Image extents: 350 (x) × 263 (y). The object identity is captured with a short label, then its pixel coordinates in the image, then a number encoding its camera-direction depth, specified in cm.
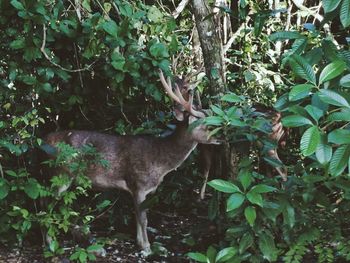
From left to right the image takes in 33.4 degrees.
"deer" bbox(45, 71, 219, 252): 514
